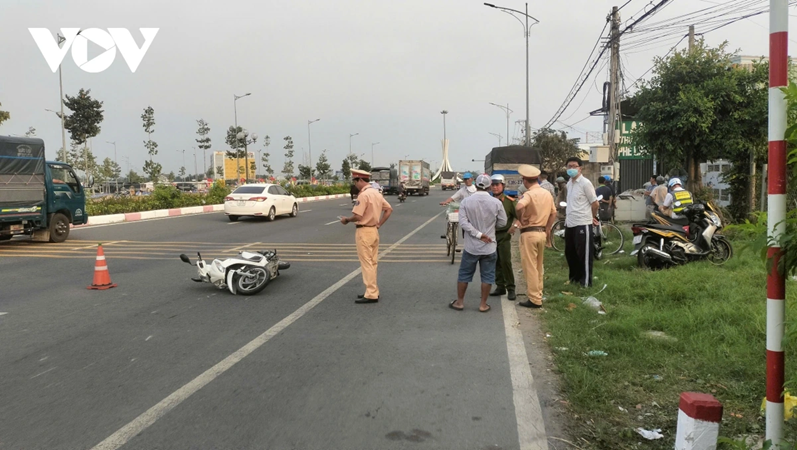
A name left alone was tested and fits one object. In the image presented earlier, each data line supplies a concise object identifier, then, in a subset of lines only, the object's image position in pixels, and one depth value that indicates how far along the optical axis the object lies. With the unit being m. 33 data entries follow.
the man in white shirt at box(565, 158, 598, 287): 8.27
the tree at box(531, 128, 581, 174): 52.38
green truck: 13.28
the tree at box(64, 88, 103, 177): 40.81
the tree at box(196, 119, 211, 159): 65.38
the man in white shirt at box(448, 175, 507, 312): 6.97
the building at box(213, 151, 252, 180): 76.66
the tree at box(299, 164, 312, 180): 81.25
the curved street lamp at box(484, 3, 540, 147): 30.67
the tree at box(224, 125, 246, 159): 60.09
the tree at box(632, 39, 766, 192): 16.53
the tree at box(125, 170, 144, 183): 100.94
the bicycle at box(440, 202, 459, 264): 11.31
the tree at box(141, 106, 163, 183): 51.75
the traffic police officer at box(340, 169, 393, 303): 7.45
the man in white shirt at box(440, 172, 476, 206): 11.60
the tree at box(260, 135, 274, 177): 80.61
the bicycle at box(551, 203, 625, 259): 11.38
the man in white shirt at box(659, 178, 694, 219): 9.92
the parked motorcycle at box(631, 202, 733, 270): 9.49
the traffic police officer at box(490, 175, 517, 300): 7.93
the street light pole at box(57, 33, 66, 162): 27.69
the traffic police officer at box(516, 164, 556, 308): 7.32
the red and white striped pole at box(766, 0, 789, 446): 2.67
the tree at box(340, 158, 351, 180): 76.28
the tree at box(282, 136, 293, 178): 85.44
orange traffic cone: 8.56
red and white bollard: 2.94
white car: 21.39
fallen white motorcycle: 8.09
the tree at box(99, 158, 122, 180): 65.71
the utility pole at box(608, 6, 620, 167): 19.50
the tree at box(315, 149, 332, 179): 85.44
